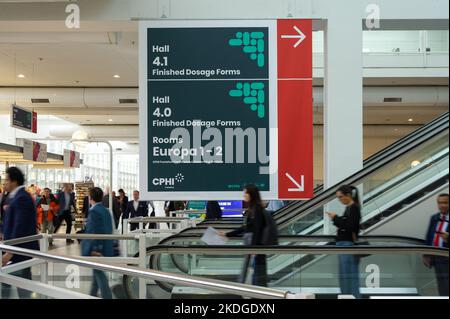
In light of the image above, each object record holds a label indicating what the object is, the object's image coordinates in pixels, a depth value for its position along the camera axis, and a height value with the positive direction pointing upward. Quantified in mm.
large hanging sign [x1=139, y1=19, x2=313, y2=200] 7875 +916
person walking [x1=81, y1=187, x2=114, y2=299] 6281 -535
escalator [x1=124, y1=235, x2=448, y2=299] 5359 -820
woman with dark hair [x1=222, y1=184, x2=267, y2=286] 6121 -432
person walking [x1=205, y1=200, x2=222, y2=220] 13688 -770
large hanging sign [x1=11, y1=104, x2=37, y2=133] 15430 +1615
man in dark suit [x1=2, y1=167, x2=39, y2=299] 5410 -362
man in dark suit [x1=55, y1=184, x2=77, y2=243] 17000 -807
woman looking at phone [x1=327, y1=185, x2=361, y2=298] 6559 -472
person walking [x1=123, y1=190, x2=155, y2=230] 17062 -903
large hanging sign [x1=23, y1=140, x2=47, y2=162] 20488 +988
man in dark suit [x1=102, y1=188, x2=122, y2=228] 17188 -942
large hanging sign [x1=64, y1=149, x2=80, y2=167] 25922 +881
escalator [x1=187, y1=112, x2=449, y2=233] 8477 +83
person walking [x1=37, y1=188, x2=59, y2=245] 18375 -1018
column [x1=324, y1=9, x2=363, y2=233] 8836 +1255
